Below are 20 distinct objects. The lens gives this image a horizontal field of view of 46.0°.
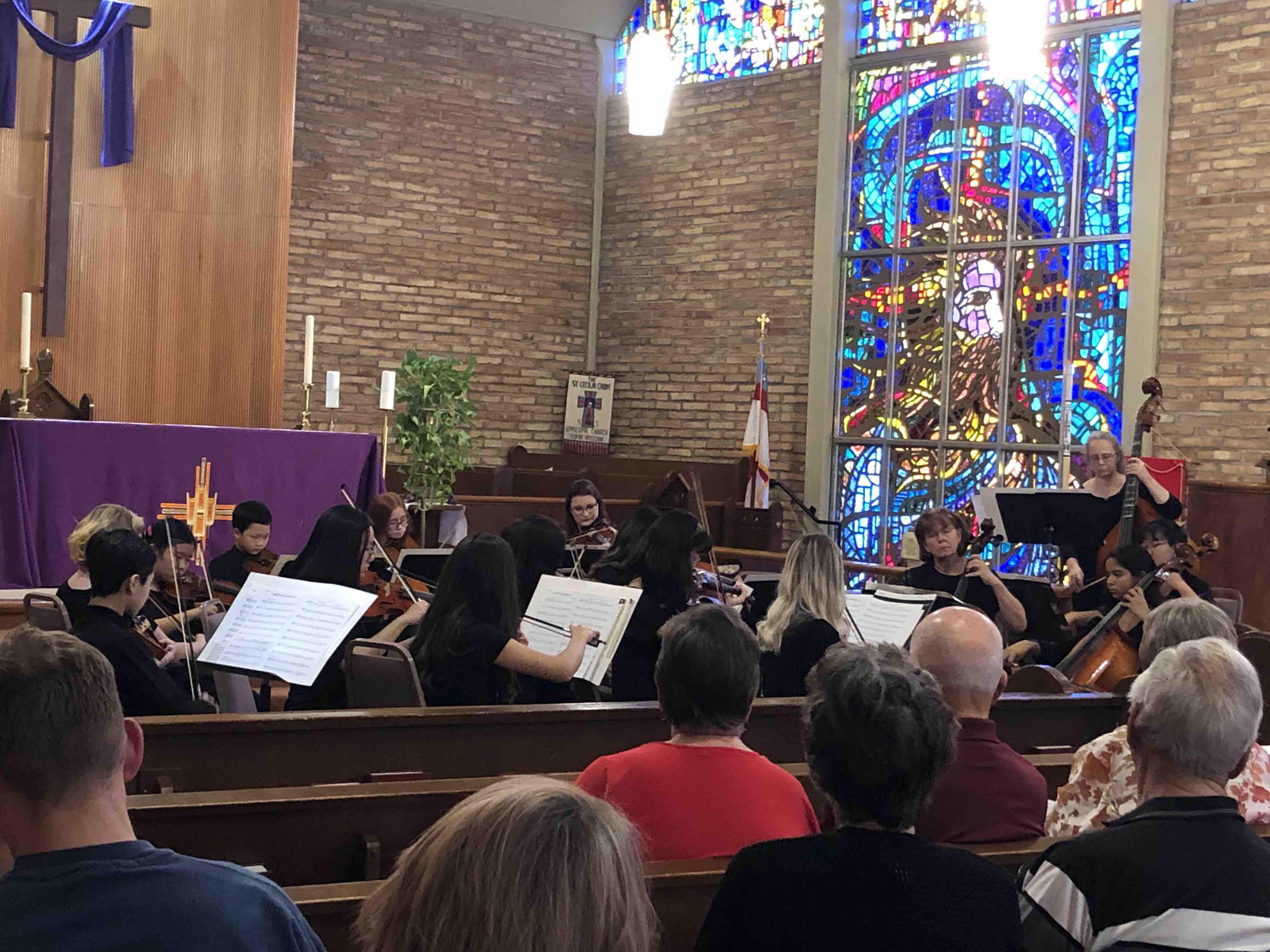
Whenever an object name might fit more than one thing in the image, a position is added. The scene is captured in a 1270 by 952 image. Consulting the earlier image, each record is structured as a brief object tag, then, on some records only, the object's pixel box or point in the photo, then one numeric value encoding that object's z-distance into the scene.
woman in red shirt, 2.54
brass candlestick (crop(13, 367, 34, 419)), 7.16
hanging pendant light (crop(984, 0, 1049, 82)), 5.36
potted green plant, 9.34
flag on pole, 10.84
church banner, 12.30
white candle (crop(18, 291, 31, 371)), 7.13
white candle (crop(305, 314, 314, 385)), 7.90
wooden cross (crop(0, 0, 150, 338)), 8.15
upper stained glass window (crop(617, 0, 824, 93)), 11.50
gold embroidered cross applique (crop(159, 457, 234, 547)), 7.12
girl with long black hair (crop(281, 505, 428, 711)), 5.00
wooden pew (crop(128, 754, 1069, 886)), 2.78
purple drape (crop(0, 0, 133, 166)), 7.91
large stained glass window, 9.98
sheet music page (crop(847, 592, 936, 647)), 4.85
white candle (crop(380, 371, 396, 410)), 8.42
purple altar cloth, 6.76
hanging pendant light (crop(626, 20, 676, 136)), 7.52
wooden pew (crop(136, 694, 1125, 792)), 3.39
